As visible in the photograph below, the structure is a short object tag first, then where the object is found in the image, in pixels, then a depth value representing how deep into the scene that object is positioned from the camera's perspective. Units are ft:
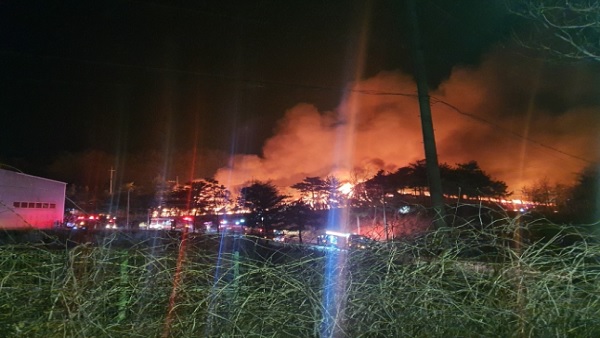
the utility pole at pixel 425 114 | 33.86
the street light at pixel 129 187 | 99.09
